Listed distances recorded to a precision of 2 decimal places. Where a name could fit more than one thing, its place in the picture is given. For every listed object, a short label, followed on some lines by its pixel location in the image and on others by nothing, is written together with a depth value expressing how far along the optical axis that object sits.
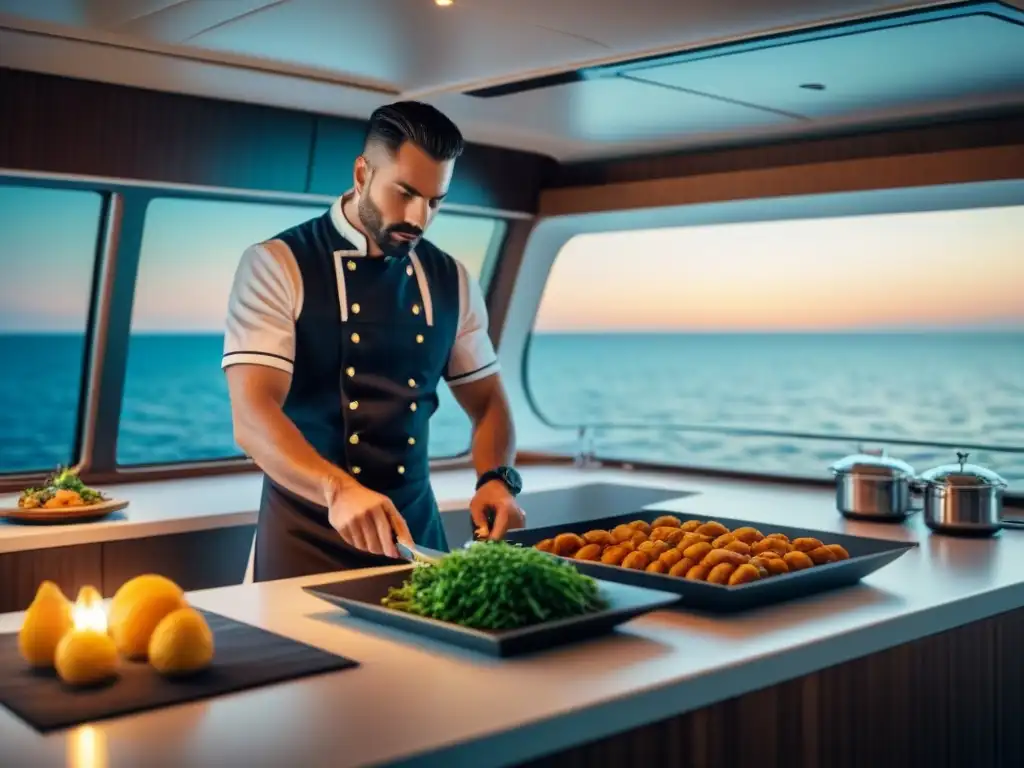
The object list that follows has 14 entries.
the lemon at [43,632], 1.59
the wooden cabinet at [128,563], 3.20
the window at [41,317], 4.33
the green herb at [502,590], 1.72
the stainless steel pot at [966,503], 2.92
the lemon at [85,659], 1.51
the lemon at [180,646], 1.54
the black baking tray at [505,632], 1.67
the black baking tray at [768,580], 1.95
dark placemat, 1.43
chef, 2.45
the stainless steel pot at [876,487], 3.18
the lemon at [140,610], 1.63
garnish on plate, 3.38
